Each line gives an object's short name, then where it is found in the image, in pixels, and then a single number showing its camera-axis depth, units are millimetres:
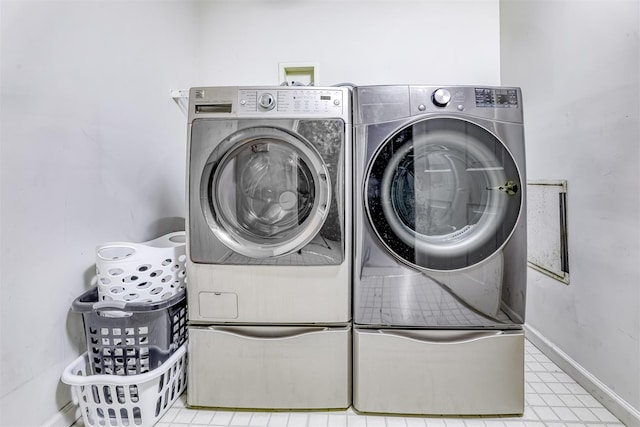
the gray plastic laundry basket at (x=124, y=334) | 1056
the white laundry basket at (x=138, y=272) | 1101
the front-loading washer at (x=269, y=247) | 1147
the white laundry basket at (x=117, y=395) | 1045
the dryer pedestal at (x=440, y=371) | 1161
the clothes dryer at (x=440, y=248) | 1143
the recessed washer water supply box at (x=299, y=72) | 2105
